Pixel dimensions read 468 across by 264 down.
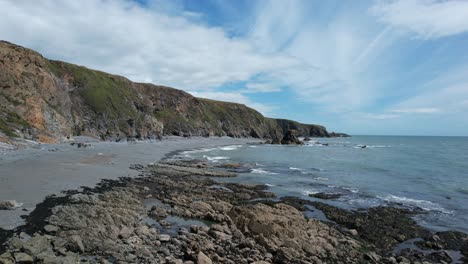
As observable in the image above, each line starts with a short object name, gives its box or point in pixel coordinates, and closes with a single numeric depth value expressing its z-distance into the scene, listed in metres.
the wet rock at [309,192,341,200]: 30.44
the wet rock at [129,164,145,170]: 39.06
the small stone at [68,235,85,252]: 12.72
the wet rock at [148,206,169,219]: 19.58
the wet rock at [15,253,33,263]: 10.85
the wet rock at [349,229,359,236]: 20.29
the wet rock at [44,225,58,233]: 13.81
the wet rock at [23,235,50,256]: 11.51
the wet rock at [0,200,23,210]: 16.39
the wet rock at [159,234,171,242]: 15.29
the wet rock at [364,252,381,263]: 16.11
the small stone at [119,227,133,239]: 14.83
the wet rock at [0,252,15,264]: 10.42
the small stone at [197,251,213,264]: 12.89
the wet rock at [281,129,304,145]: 123.99
